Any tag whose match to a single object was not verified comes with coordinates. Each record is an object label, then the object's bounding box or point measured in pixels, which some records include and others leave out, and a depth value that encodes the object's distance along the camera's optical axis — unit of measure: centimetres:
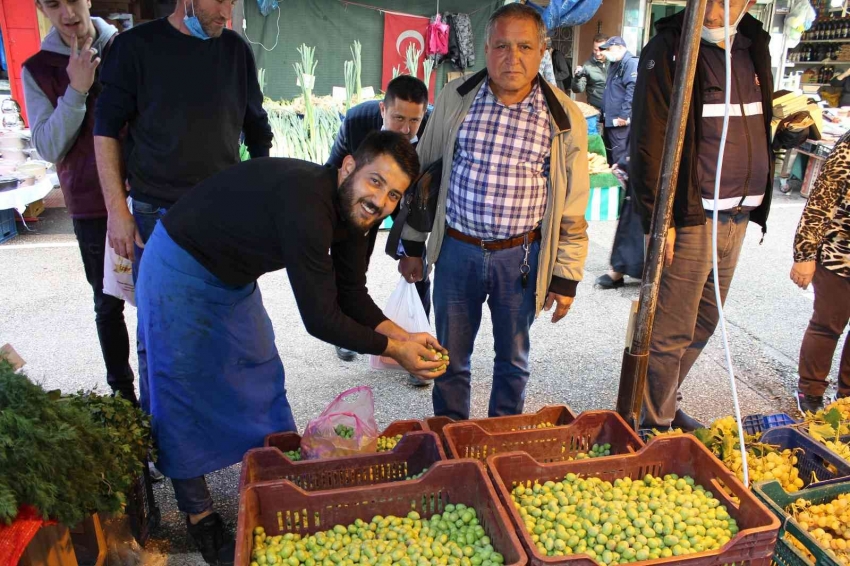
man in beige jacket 241
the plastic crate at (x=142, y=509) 219
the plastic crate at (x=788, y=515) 154
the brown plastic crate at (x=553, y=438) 198
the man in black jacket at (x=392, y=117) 297
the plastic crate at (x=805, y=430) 214
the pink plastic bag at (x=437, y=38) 793
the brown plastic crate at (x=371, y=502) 160
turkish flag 787
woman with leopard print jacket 279
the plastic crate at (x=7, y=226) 588
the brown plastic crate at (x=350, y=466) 181
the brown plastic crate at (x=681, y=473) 146
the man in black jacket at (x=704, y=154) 241
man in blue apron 172
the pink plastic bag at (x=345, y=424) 196
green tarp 740
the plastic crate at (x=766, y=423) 237
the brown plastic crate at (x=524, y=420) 213
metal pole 154
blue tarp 794
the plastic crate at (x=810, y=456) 200
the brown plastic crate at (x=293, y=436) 205
